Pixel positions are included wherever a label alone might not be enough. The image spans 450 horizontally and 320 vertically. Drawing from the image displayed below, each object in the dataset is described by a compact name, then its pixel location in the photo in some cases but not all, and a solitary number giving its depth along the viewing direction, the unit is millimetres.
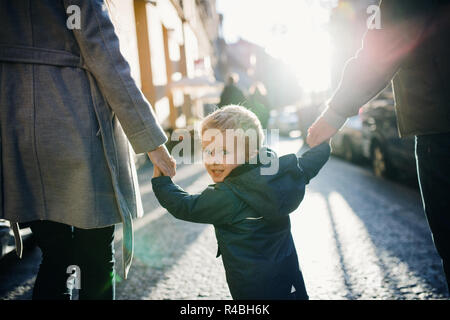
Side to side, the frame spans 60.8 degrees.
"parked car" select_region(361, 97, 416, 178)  5498
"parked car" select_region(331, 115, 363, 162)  7926
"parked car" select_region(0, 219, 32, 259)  2639
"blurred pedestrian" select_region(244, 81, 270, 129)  6852
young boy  1560
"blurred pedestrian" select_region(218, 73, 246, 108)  6797
